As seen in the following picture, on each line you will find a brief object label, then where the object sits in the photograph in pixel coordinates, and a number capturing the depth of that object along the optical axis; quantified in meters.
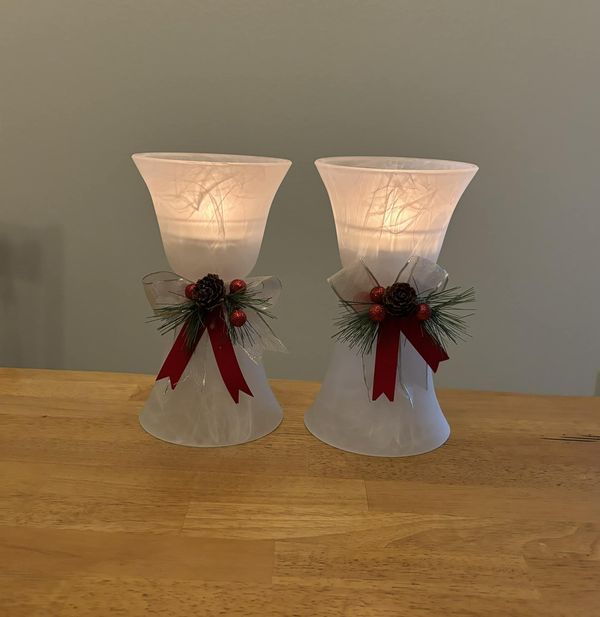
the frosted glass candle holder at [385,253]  0.57
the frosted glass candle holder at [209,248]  0.58
